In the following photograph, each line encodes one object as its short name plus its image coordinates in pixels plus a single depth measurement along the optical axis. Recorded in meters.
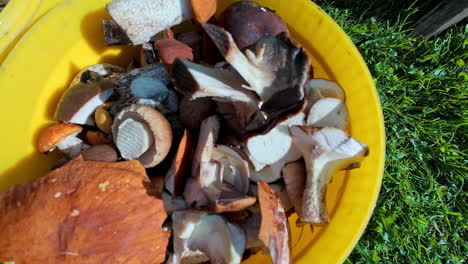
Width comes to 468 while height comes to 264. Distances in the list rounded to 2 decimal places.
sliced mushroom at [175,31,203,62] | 0.35
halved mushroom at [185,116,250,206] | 0.29
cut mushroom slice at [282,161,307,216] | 0.30
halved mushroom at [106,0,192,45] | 0.32
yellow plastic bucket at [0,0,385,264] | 0.32
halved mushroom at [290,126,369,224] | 0.28
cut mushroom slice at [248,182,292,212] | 0.32
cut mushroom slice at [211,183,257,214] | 0.26
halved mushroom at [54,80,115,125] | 0.32
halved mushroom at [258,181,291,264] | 0.26
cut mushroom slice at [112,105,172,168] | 0.29
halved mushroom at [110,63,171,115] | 0.32
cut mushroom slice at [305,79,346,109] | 0.33
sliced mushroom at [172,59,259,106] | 0.25
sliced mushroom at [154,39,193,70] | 0.31
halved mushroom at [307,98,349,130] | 0.31
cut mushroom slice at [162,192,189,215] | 0.29
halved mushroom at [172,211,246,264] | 0.27
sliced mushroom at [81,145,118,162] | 0.30
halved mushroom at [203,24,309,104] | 0.25
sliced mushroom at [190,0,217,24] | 0.32
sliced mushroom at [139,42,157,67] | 0.35
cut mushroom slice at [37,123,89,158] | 0.31
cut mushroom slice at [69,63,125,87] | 0.35
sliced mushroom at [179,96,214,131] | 0.31
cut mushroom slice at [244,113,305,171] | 0.30
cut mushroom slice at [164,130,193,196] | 0.29
